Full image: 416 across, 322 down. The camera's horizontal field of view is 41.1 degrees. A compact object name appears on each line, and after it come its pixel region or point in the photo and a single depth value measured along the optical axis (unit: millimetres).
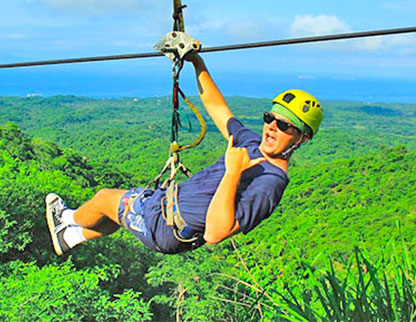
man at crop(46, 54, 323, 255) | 1779
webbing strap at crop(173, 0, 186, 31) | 2095
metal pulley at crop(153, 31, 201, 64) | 2049
